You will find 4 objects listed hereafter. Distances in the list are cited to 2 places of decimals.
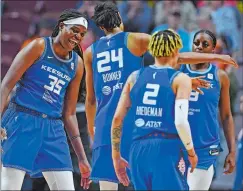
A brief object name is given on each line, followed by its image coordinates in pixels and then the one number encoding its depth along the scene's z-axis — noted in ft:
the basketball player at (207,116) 52.90
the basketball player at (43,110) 46.06
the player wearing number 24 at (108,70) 49.60
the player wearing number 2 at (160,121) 41.78
